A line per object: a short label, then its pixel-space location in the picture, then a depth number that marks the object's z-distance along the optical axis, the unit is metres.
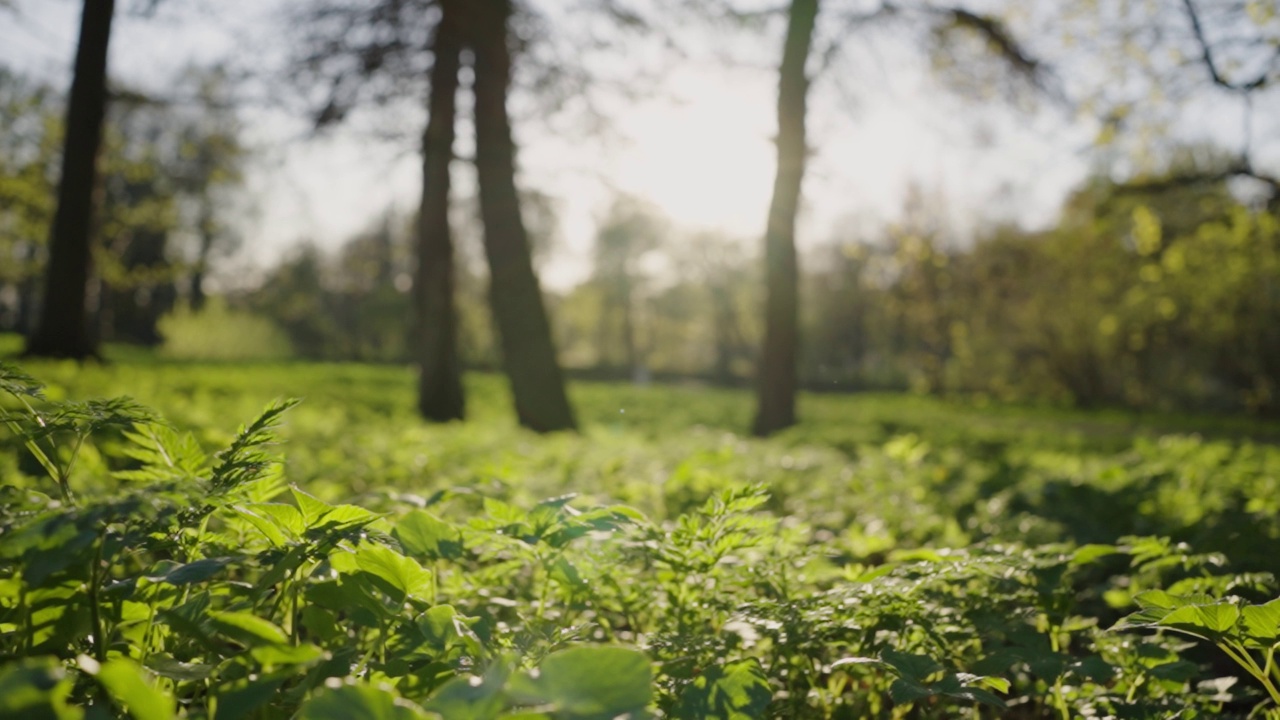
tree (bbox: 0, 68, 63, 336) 12.83
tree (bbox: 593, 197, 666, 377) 52.50
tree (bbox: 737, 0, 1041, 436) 10.10
